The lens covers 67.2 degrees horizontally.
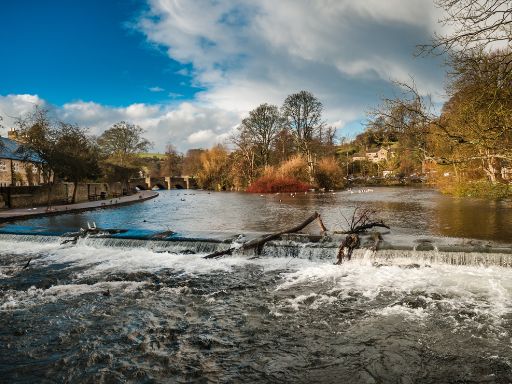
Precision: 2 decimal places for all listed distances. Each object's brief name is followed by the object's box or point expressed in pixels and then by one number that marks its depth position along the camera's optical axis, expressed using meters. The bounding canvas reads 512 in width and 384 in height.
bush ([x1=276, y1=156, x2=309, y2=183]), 45.46
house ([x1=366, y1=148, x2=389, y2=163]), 101.95
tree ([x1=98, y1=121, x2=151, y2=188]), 61.10
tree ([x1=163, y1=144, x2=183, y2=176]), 94.44
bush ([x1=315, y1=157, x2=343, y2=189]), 47.90
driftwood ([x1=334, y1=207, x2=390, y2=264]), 10.76
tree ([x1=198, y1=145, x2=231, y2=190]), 60.50
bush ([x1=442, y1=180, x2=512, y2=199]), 20.46
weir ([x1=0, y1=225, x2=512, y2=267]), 9.95
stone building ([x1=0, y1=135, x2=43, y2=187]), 34.28
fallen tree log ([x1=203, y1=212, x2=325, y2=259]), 11.41
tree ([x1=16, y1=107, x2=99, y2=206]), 25.77
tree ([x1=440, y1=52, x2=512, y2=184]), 10.27
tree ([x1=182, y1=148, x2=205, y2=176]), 82.13
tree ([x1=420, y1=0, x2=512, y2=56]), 7.97
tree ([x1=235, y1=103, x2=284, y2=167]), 54.34
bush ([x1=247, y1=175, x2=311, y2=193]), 44.97
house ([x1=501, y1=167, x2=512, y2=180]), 28.32
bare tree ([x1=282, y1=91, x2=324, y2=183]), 52.00
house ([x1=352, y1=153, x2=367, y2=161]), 97.14
